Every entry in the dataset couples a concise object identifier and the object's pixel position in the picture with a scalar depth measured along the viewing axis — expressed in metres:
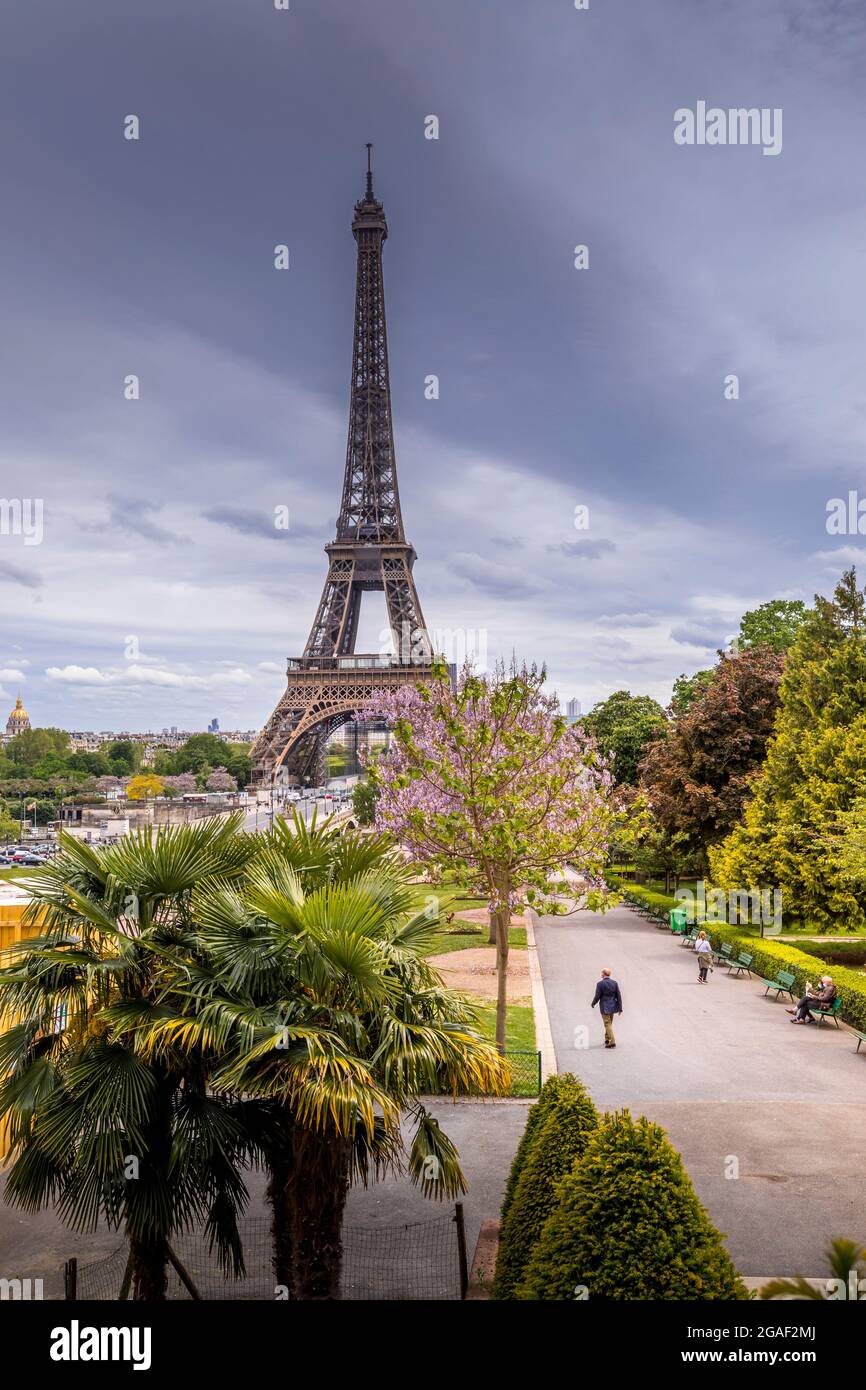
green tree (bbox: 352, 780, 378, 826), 58.22
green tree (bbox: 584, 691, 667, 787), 50.00
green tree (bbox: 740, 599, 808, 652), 48.80
